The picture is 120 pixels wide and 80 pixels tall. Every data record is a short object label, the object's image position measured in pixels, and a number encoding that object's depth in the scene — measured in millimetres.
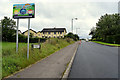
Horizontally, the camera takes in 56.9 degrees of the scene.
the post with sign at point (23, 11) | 6538
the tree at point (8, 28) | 32688
